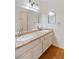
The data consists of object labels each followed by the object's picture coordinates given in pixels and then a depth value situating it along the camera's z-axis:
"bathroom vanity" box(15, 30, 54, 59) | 0.80
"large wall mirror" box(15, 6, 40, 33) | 1.25
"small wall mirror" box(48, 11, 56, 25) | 2.25
